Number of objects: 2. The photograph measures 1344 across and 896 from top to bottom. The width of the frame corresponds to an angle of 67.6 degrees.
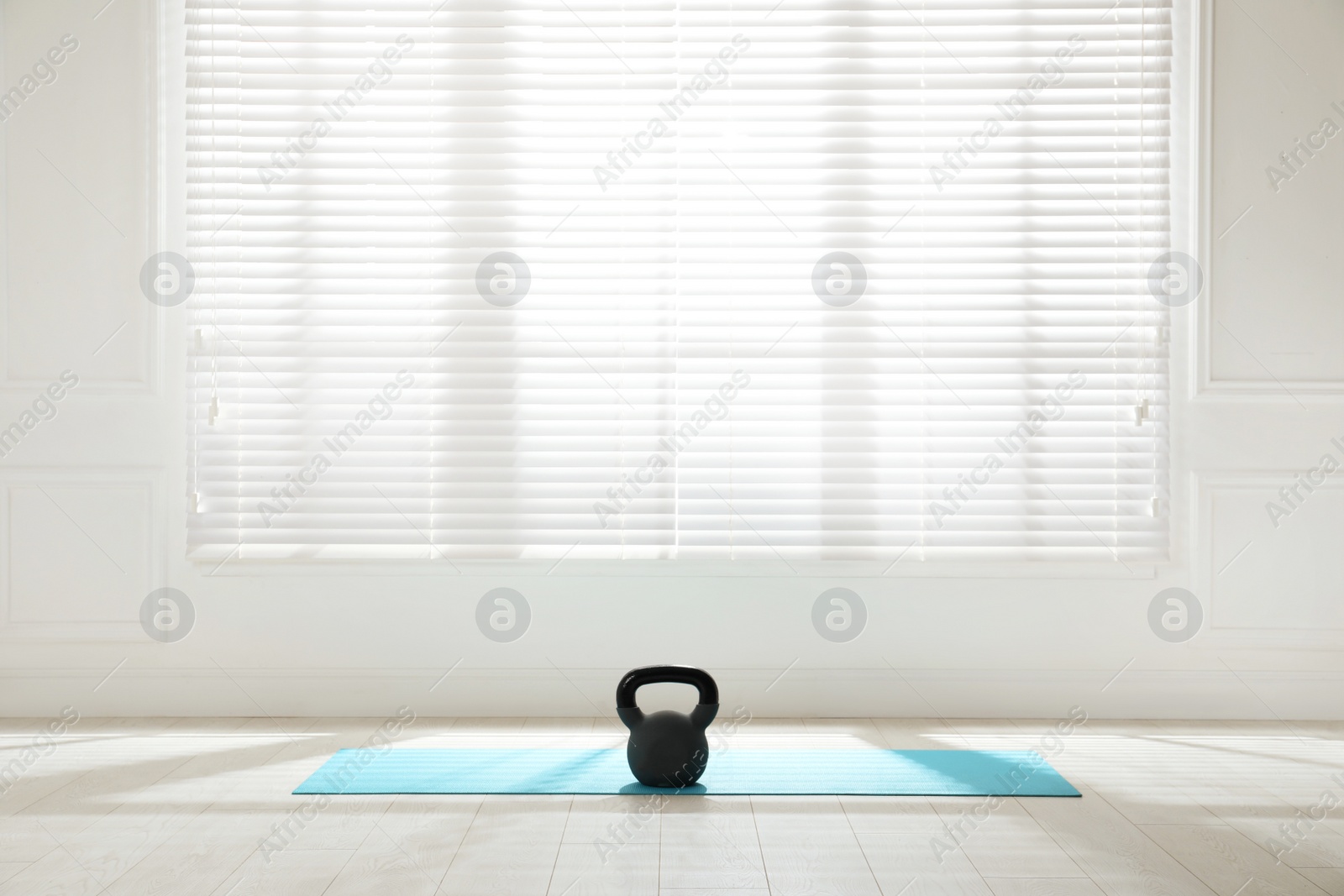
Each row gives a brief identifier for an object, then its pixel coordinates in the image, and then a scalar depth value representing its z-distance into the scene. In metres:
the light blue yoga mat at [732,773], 2.43
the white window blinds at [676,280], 3.16
